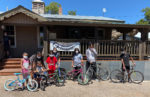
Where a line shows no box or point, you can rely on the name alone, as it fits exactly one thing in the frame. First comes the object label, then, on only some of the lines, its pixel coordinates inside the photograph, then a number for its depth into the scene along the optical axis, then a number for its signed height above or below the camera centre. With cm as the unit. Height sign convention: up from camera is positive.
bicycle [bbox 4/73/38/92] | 396 -148
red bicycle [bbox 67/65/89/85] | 478 -146
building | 593 +80
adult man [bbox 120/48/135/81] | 504 -69
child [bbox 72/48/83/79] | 499 -66
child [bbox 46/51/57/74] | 450 -73
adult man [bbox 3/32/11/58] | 671 -8
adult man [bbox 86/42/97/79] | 515 -49
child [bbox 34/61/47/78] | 427 -99
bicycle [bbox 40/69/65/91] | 453 -147
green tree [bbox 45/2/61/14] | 3756 +1308
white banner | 573 -1
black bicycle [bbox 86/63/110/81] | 541 -144
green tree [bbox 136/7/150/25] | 3472 +1008
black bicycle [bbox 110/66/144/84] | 517 -153
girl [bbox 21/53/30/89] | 399 -81
